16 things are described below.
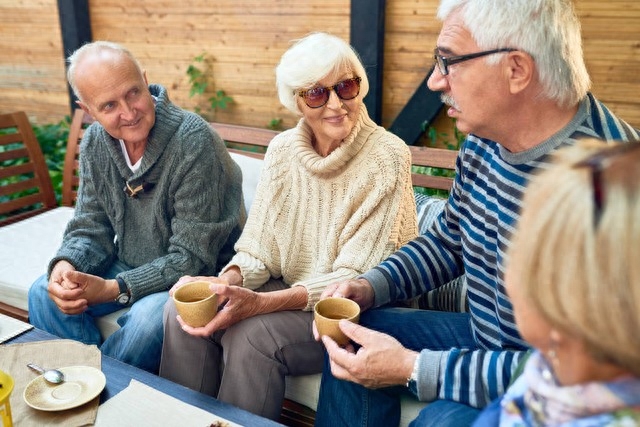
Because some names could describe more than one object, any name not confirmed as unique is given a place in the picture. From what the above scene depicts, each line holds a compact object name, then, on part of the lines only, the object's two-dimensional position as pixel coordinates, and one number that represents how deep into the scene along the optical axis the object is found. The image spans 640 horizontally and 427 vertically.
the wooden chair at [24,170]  3.60
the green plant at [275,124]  5.11
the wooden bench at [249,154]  2.69
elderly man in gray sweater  2.22
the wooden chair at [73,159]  3.58
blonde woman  0.68
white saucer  1.47
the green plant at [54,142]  5.59
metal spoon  1.54
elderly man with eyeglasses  1.43
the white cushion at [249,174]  2.97
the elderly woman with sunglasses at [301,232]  1.86
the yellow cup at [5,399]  1.24
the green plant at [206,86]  5.43
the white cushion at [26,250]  2.72
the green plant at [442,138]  4.31
